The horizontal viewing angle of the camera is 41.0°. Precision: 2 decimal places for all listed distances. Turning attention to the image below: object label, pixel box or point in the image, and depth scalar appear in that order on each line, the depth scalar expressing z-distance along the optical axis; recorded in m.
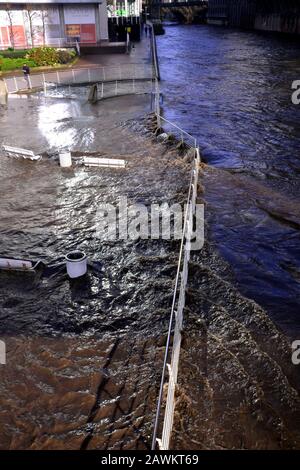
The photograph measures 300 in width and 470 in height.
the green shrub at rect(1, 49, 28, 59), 41.47
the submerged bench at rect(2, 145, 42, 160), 18.98
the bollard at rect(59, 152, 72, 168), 18.05
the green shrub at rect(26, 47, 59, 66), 39.41
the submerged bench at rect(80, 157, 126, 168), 18.08
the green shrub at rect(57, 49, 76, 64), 40.34
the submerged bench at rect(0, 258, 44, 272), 11.02
